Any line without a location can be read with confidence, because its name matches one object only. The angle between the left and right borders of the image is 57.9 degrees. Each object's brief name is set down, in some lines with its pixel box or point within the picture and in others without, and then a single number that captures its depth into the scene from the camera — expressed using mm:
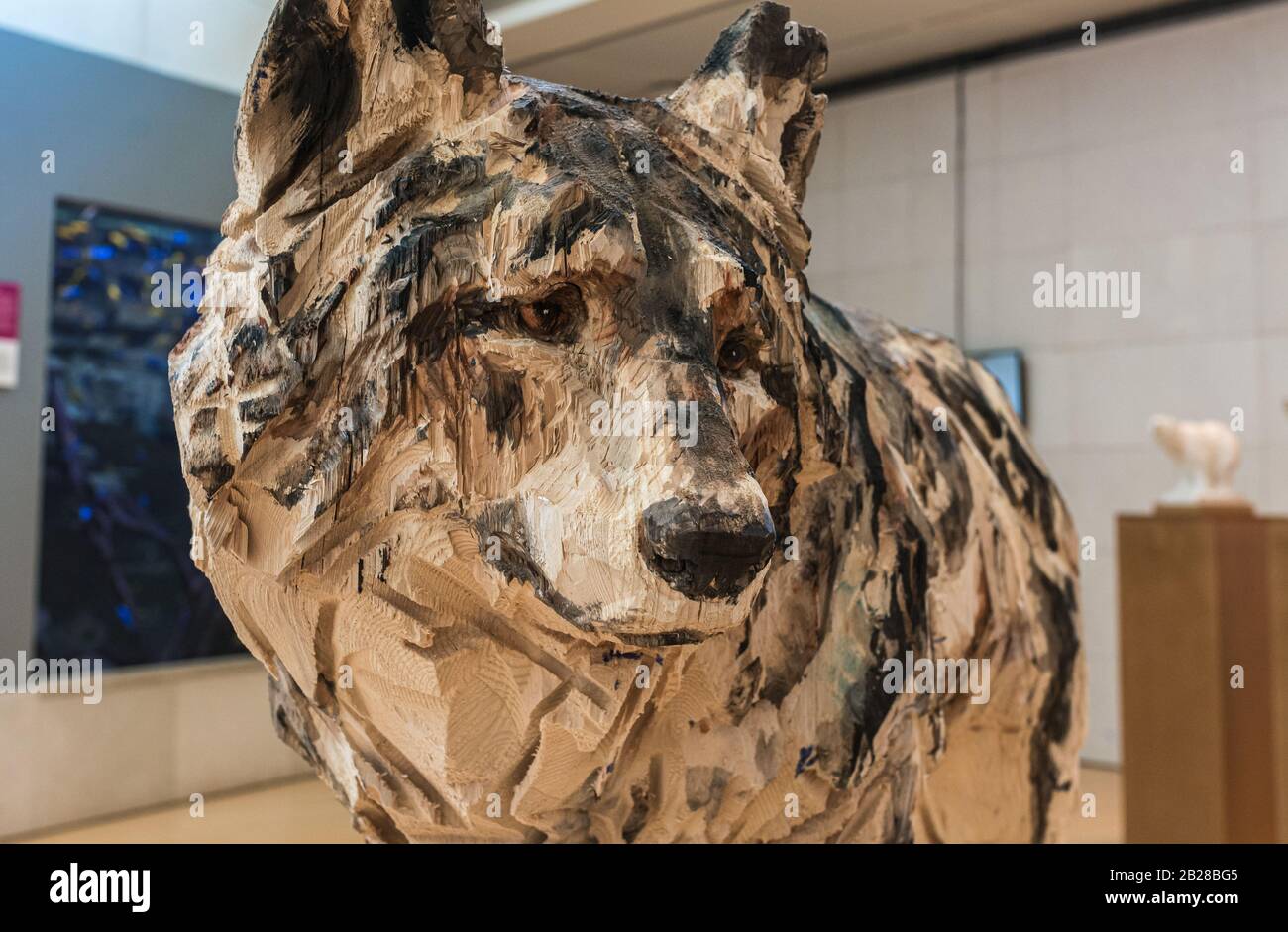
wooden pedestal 2387
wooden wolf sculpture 946
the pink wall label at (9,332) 3191
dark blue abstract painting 3338
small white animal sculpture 3156
